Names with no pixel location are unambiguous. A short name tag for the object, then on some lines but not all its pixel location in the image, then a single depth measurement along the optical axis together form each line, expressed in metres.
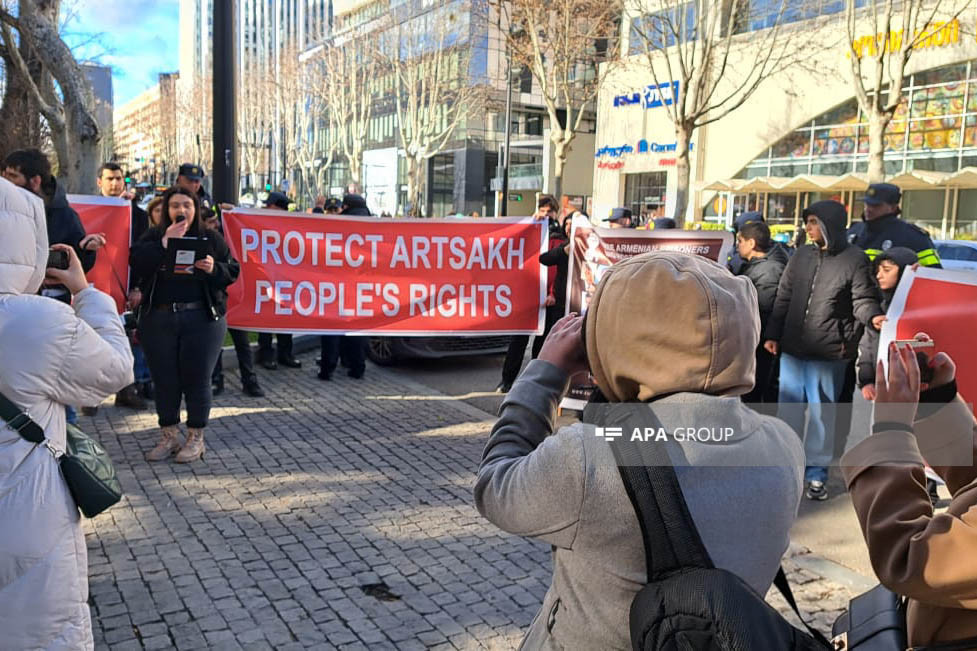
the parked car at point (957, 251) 14.91
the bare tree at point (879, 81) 19.69
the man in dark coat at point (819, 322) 5.65
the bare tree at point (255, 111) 71.94
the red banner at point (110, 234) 7.07
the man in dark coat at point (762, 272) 6.43
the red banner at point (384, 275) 7.21
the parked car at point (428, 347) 9.94
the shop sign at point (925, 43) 26.78
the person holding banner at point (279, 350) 9.69
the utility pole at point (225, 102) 8.67
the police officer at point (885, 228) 6.14
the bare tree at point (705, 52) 21.97
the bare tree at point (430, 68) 44.88
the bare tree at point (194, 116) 78.81
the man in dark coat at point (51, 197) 5.66
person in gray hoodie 1.40
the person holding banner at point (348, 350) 9.28
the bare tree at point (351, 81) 51.91
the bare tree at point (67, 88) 13.67
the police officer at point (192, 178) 7.64
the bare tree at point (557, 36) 25.09
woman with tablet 5.84
